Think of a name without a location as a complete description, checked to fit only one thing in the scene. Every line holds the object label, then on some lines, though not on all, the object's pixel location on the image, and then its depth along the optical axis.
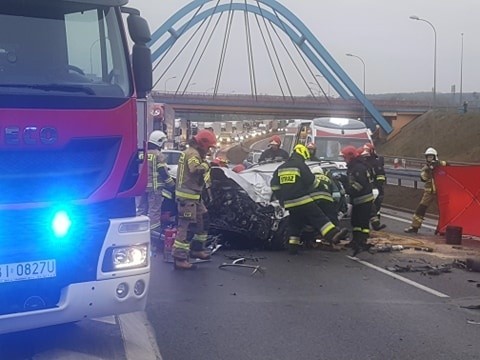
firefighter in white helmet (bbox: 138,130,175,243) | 11.45
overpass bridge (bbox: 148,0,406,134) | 65.38
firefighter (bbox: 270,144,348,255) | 10.60
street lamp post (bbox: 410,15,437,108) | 47.44
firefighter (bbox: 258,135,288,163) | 16.55
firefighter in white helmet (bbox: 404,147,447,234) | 14.13
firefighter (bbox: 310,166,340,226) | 11.09
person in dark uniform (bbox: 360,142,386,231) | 14.13
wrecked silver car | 10.98
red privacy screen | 13.21
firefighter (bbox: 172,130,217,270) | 9.45
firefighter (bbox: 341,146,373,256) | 11.36
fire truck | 4.64
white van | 20.05
